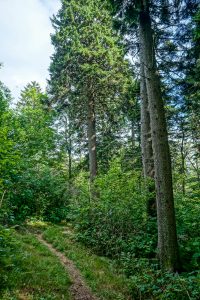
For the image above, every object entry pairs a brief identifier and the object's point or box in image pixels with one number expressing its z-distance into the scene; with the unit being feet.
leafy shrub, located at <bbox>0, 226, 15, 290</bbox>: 16.90
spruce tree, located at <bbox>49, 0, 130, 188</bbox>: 49.19
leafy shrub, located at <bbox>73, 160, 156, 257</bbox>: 25.67
